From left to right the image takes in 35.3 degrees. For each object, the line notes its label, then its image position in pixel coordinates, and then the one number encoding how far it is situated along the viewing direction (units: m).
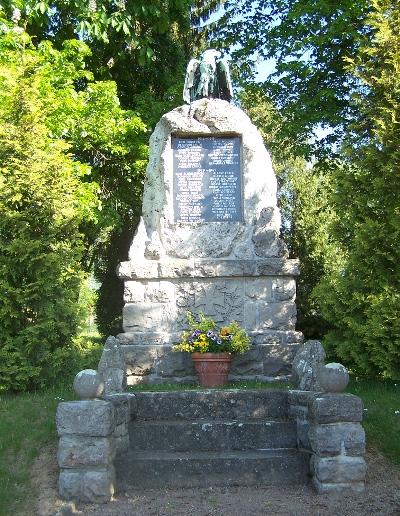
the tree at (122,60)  13.30
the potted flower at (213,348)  7.55
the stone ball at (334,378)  5.47
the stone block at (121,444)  5.81
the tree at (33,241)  8.16
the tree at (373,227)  8.25
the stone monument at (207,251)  8.09
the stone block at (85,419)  5.34
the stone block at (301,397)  5.74
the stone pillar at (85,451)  5.32
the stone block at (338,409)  5.38
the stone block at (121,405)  5.80
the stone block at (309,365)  6.19
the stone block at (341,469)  5.33
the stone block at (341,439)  5.34
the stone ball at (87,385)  5.46
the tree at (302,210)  14.23
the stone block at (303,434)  5.88
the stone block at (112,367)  6.27
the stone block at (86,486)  5.30
